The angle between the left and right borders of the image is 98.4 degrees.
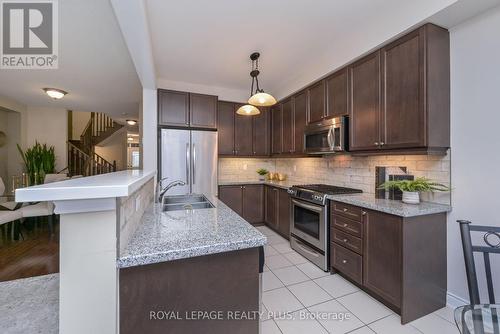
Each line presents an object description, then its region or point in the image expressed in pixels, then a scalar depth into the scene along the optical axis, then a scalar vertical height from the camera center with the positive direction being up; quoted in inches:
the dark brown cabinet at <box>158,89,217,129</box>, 136.3 +38.2
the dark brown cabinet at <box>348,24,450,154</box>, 72.5 +26.6
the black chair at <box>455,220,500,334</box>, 40.7 -29.3
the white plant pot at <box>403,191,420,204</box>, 79.5 -11.2
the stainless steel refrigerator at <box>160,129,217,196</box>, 133.2 +5.3
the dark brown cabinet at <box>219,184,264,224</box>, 155.6 -23.7
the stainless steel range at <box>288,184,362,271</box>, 99.7 -27.2
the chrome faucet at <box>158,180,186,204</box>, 79.6 -11.0
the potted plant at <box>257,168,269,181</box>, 177.0 -4.6
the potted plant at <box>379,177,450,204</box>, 76.2 -7.3
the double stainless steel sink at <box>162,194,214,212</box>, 79.6 -14.2
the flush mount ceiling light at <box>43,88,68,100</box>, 149.4 +53.3
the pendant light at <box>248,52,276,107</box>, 95.8 +30.5
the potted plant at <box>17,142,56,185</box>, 181.9 +5.2
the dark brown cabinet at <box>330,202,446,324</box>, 69.4 -32.1
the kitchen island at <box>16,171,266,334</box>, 33.9 -18.0
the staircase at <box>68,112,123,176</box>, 237.5 +24.0
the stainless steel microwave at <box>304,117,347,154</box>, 102.5 +16.2
